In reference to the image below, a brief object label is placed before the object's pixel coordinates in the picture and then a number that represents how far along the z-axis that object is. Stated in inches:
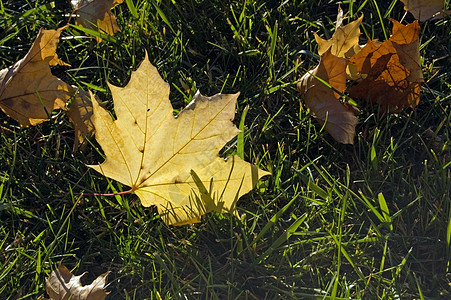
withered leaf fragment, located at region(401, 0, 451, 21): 34.9
